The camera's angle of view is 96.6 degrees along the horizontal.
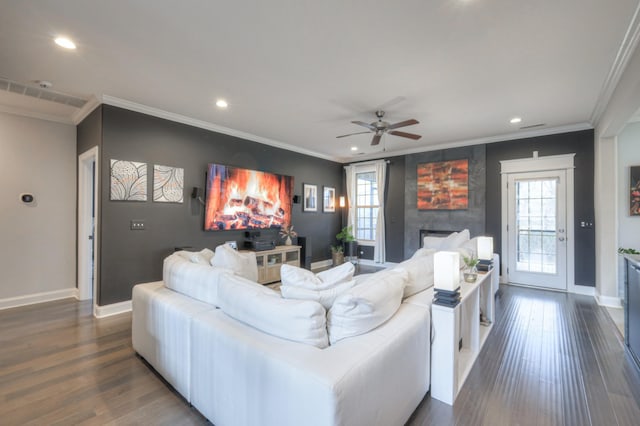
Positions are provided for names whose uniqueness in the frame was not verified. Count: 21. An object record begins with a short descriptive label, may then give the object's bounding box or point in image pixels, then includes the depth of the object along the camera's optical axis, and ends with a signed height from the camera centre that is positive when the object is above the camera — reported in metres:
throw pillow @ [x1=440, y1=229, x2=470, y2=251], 3.94 -0.38
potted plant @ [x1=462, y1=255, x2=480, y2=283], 2.84 -0.61
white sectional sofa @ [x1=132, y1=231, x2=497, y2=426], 1.27 -0.71
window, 7.16 +0.20
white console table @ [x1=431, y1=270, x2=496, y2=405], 1.99 -0.99
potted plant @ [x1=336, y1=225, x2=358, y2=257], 7.12 -0.69
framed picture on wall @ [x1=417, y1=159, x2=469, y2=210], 5.79 +0.61
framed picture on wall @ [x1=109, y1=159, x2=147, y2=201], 3.67 +0.44
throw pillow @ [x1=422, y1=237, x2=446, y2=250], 4.40 -0.46
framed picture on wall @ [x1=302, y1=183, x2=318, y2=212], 6.55 +0.38
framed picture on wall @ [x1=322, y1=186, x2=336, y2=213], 7.09 +0.36
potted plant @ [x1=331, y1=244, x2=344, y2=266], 6.91 -1.00
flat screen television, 4.71 +0.27
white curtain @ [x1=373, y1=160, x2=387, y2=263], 6.82 -0.10
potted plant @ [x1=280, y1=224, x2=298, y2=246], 5.83 -0.41
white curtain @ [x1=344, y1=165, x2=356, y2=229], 7.39 +0.54
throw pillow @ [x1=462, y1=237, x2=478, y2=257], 3.44 -0.41
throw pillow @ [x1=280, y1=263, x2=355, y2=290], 1.81 -0.42
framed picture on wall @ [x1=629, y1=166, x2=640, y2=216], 4.13 +0.35
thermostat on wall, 4.01 +0.22
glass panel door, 4.90 -0.28
